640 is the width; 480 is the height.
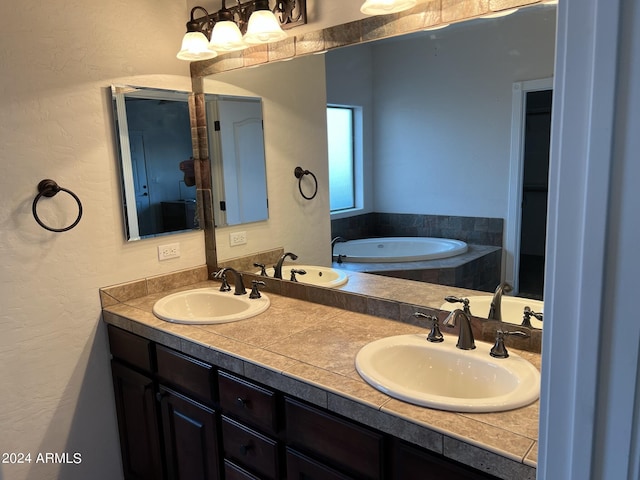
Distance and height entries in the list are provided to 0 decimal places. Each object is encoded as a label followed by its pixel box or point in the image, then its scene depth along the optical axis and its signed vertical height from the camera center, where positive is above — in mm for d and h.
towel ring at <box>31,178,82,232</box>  1857 -55
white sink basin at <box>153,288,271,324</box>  2014 -591
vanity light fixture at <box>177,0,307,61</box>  1856 +601
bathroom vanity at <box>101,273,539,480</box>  1081 -671
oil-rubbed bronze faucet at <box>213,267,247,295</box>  2193 -500
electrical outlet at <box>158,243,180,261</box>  2311 -381
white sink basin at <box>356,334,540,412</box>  1189 -586
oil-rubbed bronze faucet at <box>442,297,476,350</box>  1457 -505
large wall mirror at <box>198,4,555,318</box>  1528 +205
